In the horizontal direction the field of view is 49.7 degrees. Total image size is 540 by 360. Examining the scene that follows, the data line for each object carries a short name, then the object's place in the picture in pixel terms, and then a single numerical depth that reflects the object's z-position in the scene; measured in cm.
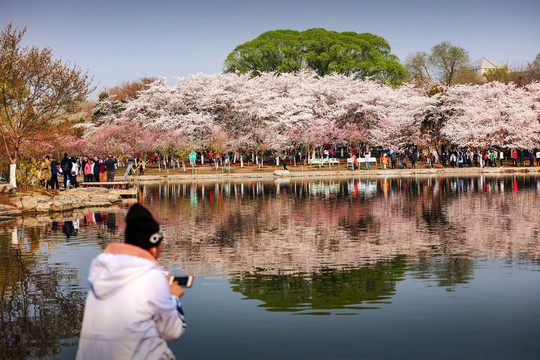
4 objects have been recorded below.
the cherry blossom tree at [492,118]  6347
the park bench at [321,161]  6406
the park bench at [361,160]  6084
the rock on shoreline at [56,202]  2471
